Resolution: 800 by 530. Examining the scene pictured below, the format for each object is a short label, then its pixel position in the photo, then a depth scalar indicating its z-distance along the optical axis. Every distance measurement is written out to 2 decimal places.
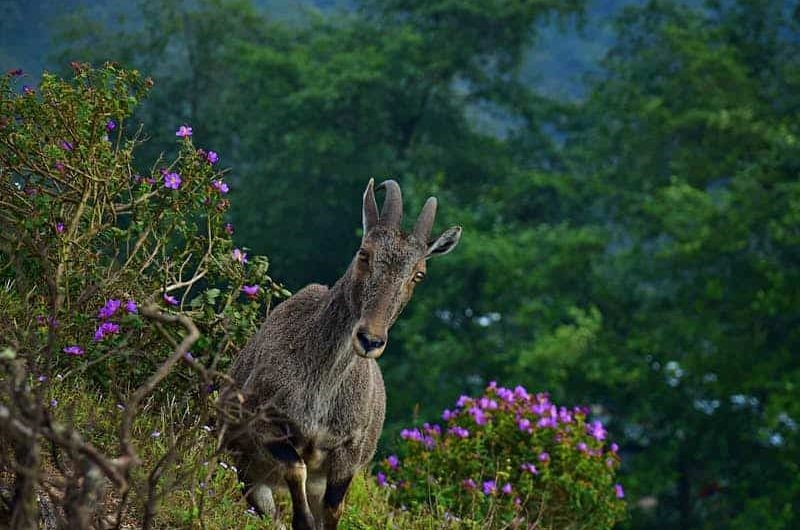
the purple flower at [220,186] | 17.27
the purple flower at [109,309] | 15.65
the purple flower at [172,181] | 16.97
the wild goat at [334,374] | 11.84
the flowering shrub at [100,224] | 15.95
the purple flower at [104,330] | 15.41
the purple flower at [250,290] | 17.56
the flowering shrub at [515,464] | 18.83
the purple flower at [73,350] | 14.98
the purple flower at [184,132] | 16.83
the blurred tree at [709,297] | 45.50
